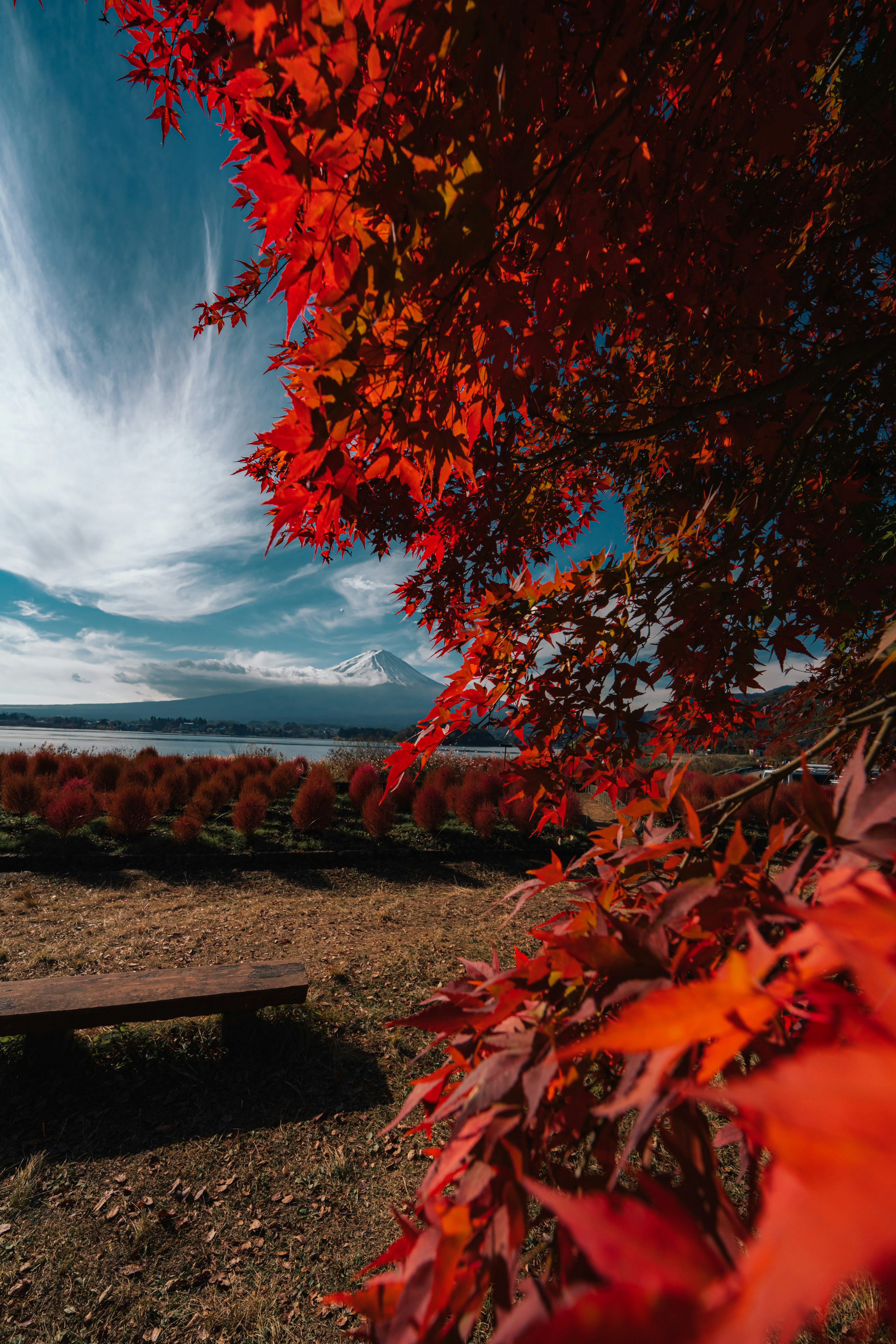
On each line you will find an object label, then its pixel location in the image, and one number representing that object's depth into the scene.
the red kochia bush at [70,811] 5.78
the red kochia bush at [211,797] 6.65
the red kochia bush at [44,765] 7.83
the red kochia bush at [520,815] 7.21
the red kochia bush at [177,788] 7.11
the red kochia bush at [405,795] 8.05
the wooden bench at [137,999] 2.42
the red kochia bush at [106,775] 7.80
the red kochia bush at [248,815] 6.27
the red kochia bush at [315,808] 6.63
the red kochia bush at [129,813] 5.95
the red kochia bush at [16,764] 7.69
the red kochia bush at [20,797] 6.31
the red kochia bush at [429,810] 7.05
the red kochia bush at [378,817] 6.61
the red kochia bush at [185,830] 5.84
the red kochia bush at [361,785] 7.79
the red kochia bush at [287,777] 8.11
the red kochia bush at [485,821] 7.00
